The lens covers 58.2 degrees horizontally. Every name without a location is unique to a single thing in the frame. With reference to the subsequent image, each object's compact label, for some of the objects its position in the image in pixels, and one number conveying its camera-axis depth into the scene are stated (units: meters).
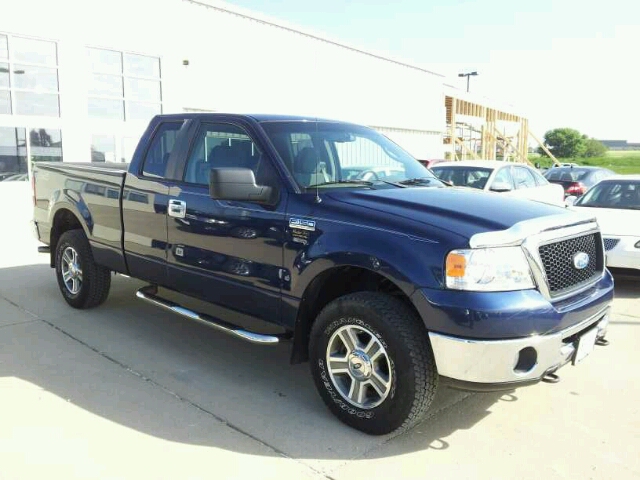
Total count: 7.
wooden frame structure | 34.78
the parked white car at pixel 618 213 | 6.93
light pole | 49.60
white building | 14.32
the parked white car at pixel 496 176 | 9.62
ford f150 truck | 3.06
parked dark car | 15.09
